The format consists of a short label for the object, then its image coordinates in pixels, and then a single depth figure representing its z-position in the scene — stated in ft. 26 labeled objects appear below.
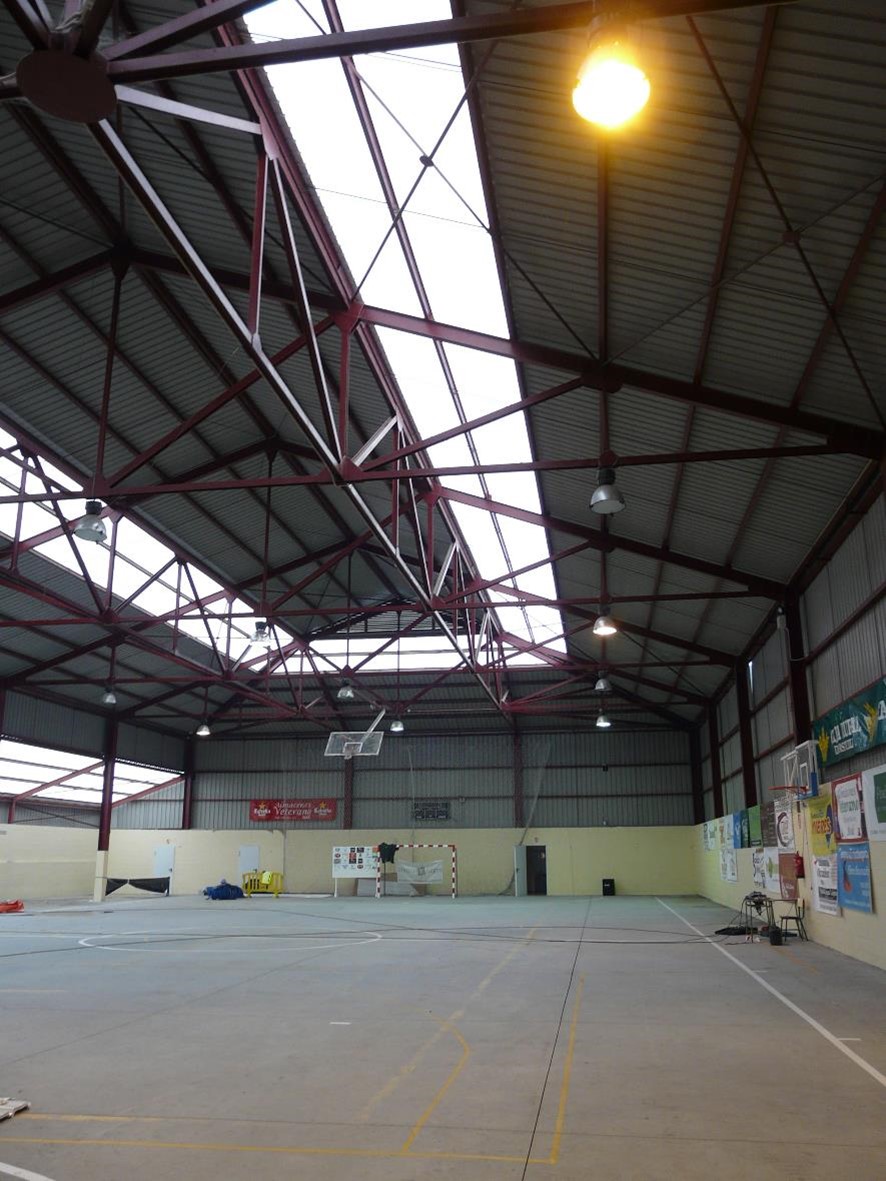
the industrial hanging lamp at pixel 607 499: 48.11
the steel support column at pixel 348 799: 151.33
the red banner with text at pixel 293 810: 152.97
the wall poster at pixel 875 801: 50.67
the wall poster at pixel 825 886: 61.00
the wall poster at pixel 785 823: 72.79
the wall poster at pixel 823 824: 61.31
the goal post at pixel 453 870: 139.03
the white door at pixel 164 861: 151.42
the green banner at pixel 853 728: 51.75
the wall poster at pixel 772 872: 78.89
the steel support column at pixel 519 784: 145.79
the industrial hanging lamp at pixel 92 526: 55.26
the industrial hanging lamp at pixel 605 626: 74.28
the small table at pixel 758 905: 68.59
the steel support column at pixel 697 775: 140.05
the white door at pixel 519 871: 140.15
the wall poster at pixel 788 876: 69.26
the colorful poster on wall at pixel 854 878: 53.98
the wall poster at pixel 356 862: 140.36
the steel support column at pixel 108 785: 137.18
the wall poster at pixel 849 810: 55.16
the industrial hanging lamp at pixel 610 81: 19.98
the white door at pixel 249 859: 150.00
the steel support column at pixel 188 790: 158.92
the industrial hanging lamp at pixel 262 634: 85.20
